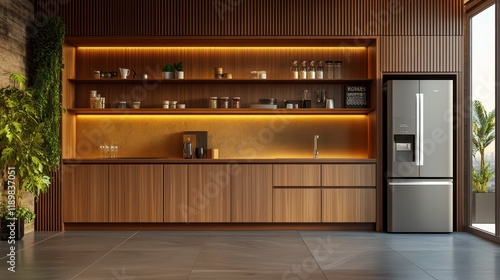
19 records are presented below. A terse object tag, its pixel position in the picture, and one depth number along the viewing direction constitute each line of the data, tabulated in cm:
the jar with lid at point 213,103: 802
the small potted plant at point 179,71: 799
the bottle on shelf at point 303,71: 802
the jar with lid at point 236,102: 804
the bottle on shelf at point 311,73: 798
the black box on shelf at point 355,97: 809
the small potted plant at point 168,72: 798
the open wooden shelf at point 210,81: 793
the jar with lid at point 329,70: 810
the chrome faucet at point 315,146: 808
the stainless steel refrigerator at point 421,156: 743
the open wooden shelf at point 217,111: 795
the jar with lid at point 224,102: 803
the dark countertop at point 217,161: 764
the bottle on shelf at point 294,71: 802
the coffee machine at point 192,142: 798
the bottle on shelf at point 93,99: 808
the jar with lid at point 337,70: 810
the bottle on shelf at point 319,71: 800
